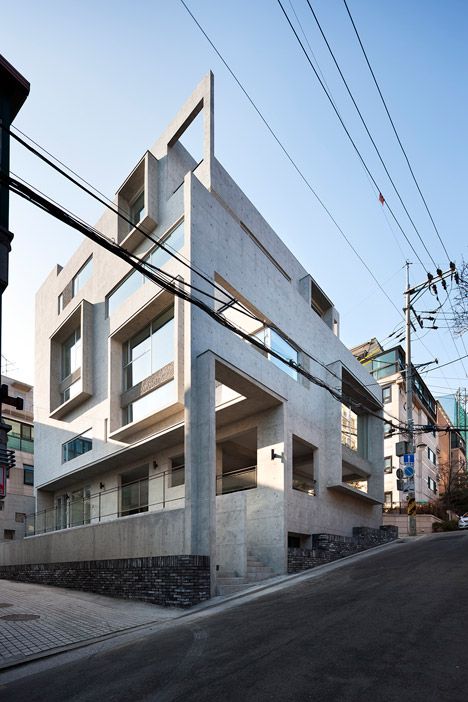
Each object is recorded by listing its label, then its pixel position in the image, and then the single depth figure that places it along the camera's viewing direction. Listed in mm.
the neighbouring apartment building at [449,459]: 44062
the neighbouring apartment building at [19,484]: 37441
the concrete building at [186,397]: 15617
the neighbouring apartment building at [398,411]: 46406
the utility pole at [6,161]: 8617
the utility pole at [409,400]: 25844
